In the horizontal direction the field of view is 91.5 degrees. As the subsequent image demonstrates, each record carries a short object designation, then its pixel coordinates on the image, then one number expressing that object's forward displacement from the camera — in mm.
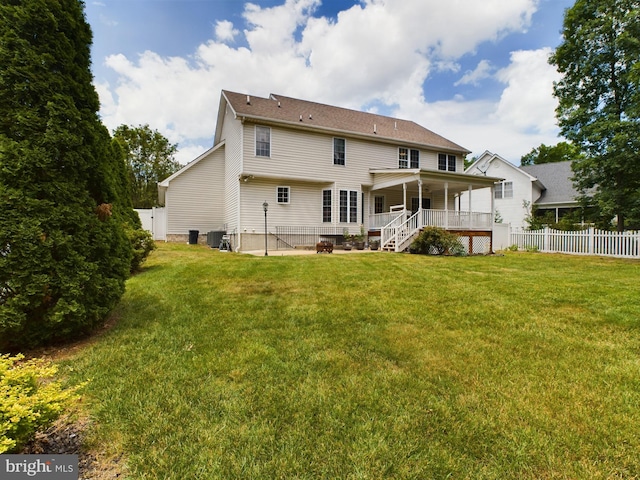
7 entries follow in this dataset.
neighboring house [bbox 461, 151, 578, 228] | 23547
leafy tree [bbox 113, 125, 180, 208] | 30906
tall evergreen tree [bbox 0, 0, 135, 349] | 3254
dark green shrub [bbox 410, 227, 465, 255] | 12594
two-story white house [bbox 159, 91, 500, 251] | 14812
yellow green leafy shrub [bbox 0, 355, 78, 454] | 1766
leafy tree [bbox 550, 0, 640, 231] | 14211
